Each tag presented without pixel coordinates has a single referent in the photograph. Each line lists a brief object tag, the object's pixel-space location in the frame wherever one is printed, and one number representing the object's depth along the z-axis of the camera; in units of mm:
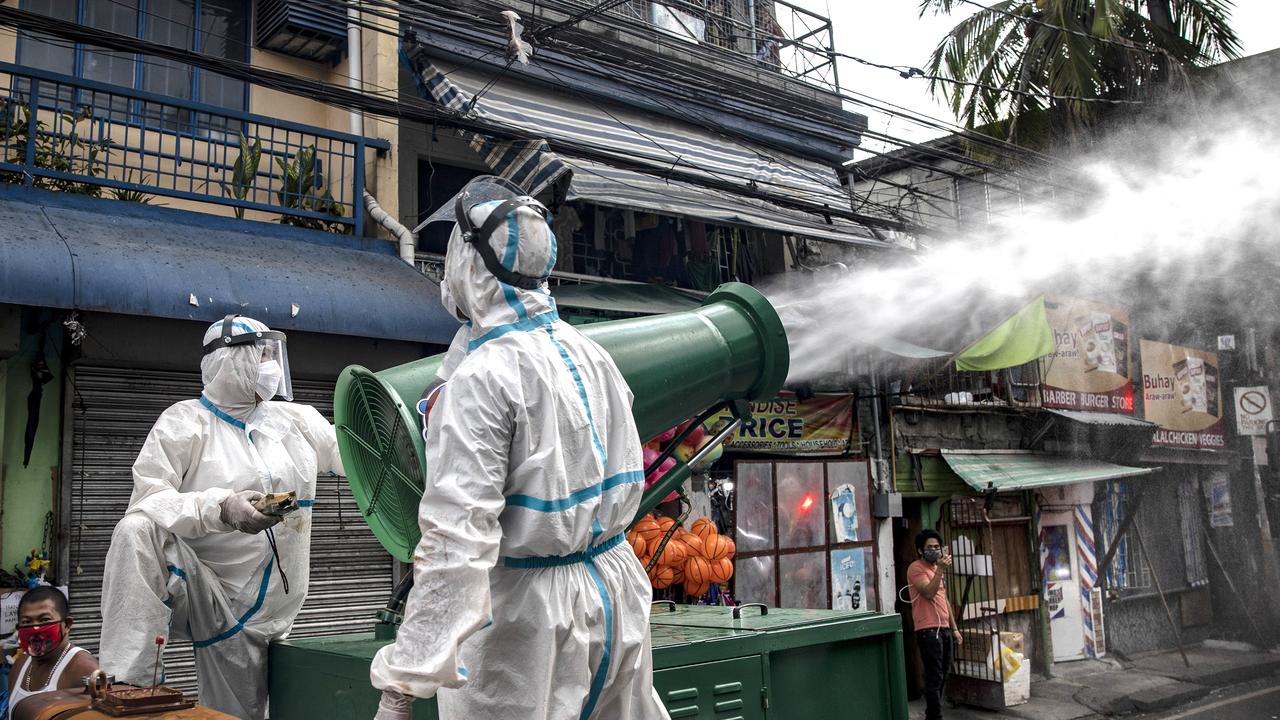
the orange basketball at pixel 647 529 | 7949
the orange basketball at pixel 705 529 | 8784
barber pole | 14562
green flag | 11555
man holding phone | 9789
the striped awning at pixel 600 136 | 8961
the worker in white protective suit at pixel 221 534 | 3777
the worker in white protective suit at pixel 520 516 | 2268
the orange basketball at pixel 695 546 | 8398
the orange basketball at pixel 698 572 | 8281
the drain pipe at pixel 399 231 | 8859
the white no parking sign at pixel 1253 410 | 17219
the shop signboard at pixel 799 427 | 11141
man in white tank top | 4547
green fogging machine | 3057
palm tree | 13281
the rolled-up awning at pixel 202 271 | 6586
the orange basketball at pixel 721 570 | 8367
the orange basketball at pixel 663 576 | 8180
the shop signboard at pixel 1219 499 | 17938
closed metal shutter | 7184
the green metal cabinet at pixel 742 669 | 3447
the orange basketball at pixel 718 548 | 8445
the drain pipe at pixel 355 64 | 9234
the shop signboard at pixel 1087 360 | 14805
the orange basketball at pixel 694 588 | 8258
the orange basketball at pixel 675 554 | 8266
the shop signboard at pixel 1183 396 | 16562
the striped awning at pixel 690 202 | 8797
